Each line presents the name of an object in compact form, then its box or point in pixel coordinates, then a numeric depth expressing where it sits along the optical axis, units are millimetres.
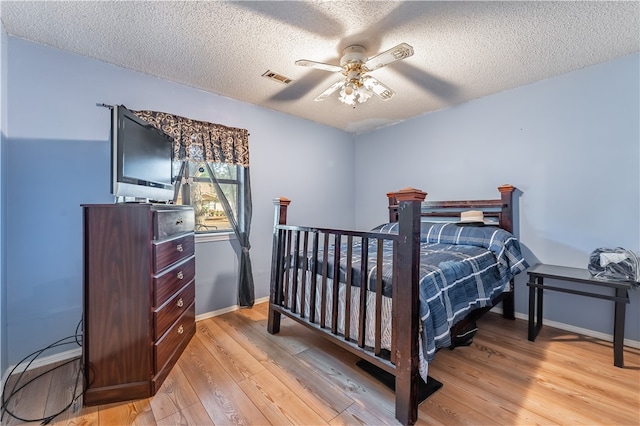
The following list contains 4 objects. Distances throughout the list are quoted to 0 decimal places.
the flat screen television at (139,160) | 1561
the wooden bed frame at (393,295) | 1309
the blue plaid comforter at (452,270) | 1423
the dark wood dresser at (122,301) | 1453
